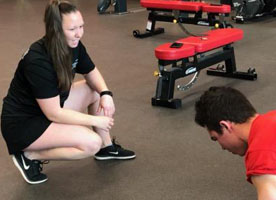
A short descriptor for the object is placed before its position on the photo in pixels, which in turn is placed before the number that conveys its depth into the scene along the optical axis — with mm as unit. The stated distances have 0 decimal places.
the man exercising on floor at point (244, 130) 1223
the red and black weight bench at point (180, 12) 5457
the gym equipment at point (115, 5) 7881
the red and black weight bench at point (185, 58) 3385
